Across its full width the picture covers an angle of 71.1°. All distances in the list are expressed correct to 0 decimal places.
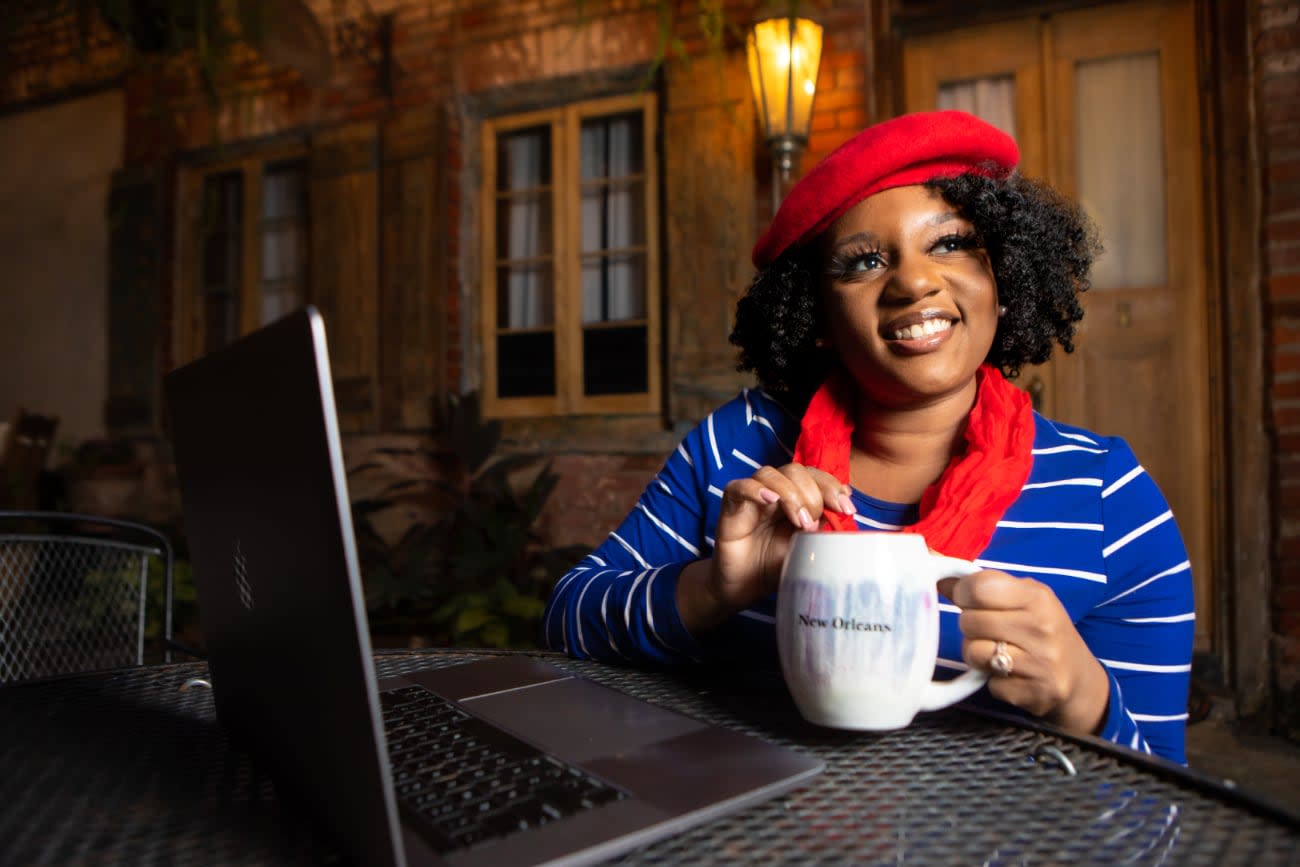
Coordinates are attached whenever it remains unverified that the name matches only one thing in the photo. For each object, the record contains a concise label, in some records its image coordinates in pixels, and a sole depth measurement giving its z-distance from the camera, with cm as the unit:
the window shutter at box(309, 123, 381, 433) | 445
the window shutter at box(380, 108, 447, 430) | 431
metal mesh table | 52
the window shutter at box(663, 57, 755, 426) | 369
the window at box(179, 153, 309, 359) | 494
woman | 97
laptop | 44
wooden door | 321
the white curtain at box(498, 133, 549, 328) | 442
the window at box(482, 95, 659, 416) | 413
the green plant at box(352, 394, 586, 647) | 347
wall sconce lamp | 332
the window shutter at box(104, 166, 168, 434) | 515
